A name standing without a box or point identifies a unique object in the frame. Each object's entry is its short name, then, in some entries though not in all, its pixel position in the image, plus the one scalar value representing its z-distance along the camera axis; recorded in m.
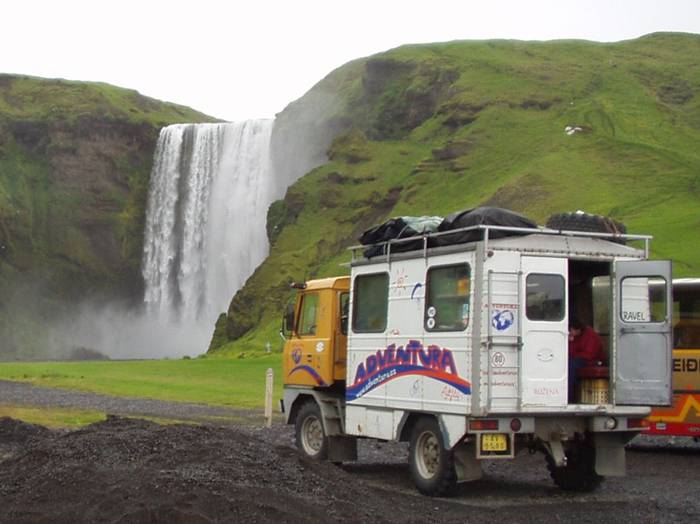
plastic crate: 15.95
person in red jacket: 16.11
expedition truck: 14.82
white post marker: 27.62
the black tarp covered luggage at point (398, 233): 16.67
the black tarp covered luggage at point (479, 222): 15.36
